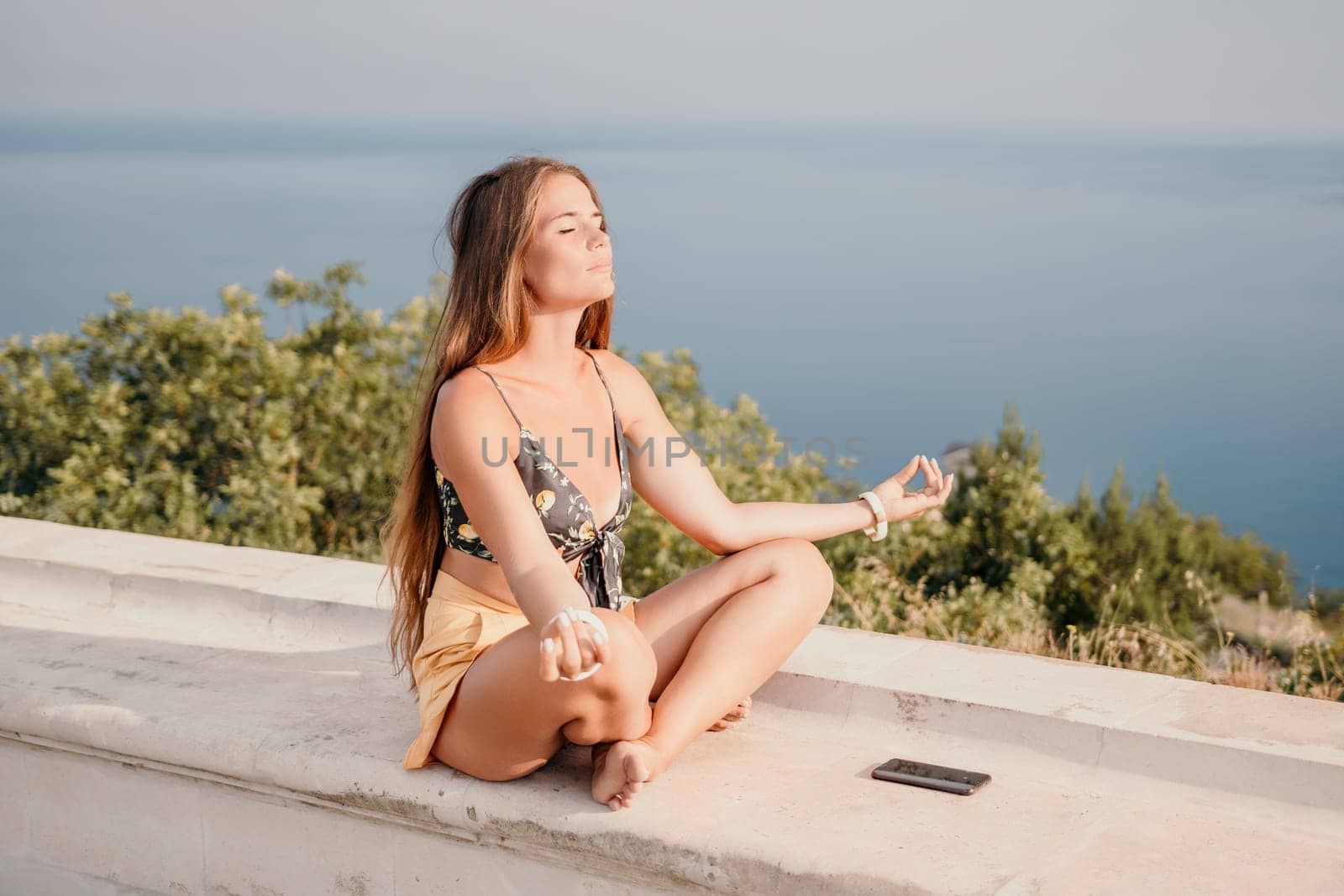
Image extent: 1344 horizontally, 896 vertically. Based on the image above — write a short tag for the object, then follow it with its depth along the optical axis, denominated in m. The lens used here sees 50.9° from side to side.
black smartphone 2.59
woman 2.40
